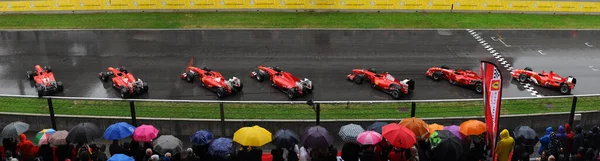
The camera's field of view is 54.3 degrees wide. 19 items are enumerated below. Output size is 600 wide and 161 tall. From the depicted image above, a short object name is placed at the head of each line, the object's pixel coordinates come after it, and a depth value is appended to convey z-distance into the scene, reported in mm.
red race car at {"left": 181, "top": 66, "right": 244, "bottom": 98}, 24344
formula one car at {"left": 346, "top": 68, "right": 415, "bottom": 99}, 24359
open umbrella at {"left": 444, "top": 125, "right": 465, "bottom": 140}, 15680
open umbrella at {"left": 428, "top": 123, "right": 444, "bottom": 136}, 16244
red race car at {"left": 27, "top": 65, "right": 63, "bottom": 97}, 24234
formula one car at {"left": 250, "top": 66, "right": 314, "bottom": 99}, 24094
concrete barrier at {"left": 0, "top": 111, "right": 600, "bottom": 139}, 19203
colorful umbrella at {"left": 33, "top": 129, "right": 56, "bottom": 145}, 15148
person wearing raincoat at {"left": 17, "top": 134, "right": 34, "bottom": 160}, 15031
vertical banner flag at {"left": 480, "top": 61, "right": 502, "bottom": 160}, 14367
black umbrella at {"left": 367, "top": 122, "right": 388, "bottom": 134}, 16047
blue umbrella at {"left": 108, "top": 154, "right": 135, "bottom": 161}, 13414
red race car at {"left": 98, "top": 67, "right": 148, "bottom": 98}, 24062
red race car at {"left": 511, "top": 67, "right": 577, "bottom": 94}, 25047
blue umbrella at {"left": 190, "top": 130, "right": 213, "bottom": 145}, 15211
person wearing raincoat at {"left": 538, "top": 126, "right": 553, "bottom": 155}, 15516
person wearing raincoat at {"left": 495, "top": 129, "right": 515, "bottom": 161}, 14469
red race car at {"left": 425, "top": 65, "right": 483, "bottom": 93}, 25359
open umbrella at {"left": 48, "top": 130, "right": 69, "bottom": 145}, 15086
